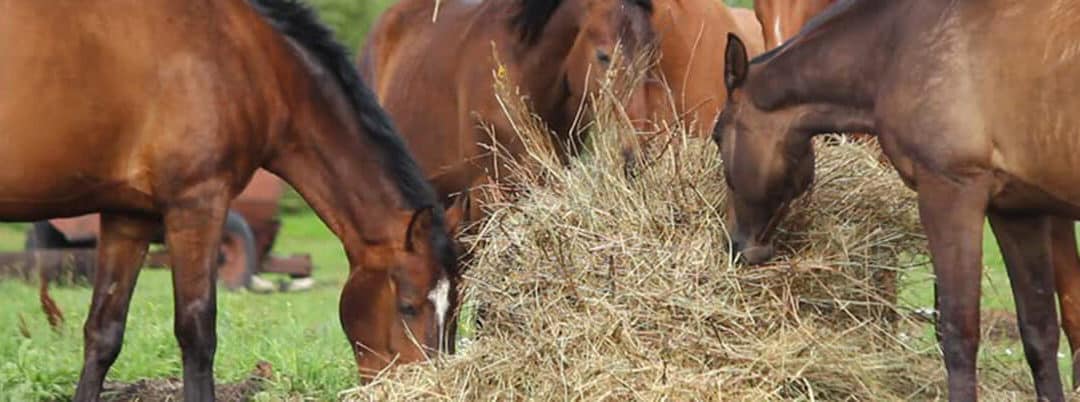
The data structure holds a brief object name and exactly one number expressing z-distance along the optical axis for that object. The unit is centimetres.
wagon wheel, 3034
